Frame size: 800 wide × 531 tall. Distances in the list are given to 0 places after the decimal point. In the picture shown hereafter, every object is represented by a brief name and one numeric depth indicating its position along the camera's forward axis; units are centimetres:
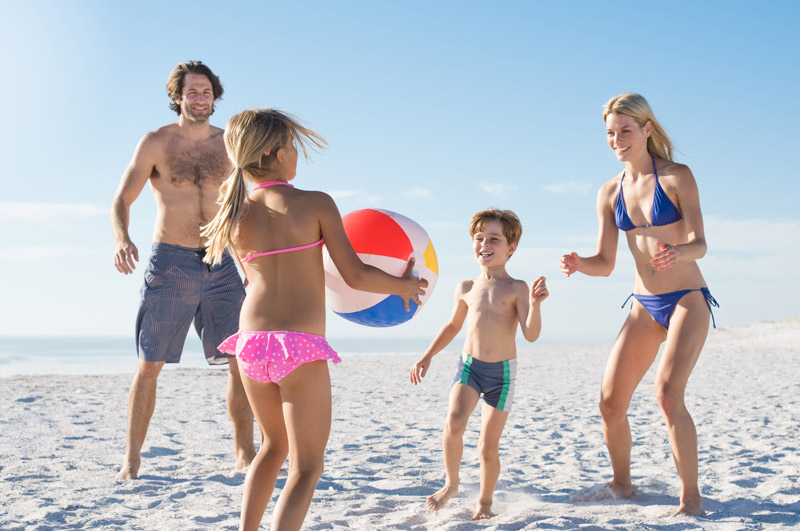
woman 359
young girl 268
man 476
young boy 372
